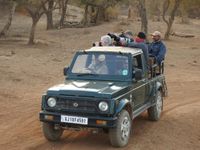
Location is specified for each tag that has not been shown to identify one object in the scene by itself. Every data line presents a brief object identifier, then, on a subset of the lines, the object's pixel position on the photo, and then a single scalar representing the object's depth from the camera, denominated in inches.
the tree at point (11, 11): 1153.1
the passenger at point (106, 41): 449.4
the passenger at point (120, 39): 455.5
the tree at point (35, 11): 1076.5
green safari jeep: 348.8
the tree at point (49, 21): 1511.9
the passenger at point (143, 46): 434.9
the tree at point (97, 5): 1572.3
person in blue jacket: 488.1
